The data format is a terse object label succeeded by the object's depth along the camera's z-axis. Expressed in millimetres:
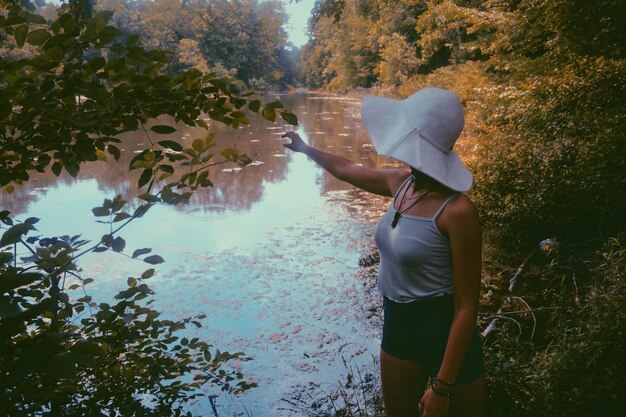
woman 1587
